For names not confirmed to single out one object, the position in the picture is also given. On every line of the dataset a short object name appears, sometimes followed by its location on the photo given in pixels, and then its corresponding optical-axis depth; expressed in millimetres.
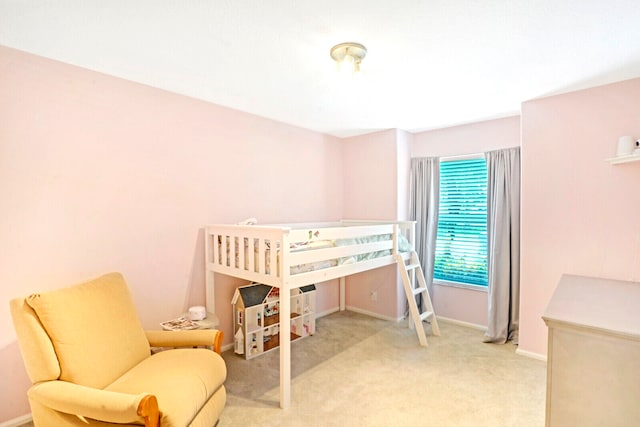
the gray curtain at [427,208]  3707
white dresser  1163
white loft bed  2129
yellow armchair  1345
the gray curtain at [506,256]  3094
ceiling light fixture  1822
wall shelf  2199
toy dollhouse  2791
